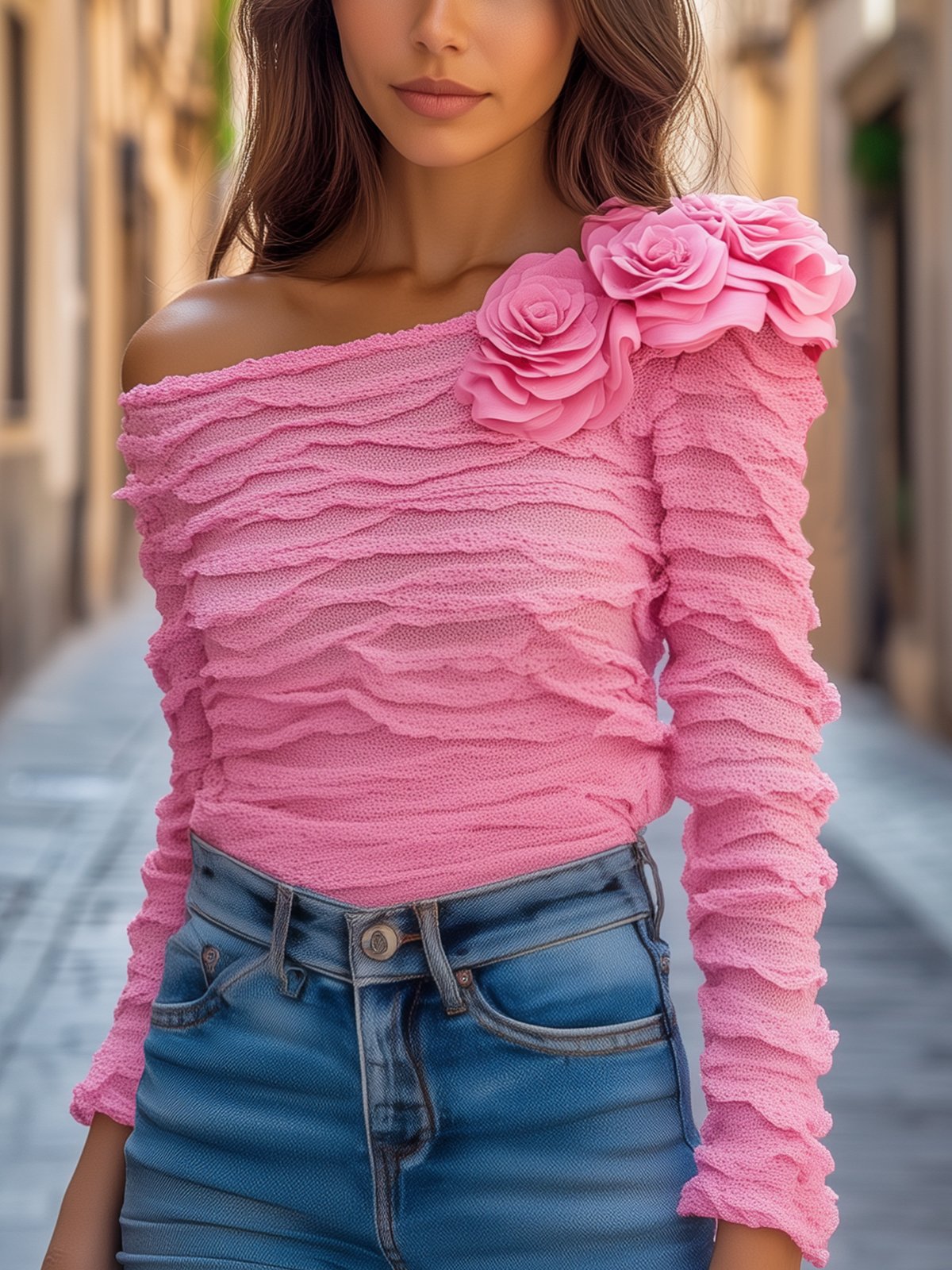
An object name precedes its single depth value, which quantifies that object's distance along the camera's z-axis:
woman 1.46
